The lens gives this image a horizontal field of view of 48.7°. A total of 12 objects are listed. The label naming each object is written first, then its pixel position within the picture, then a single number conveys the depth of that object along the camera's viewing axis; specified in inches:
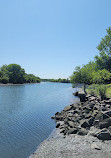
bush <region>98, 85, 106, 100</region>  922.3
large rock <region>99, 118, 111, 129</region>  445.5
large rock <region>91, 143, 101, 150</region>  323.7
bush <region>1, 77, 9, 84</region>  4226.4
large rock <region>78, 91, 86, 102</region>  1149.0
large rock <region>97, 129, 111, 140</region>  375.6
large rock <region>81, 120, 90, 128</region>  488.1
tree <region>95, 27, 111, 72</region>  1644.9
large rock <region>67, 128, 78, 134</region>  447.1
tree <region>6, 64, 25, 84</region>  5014.5
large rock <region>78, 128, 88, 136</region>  426.9
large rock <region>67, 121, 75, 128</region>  497.0
